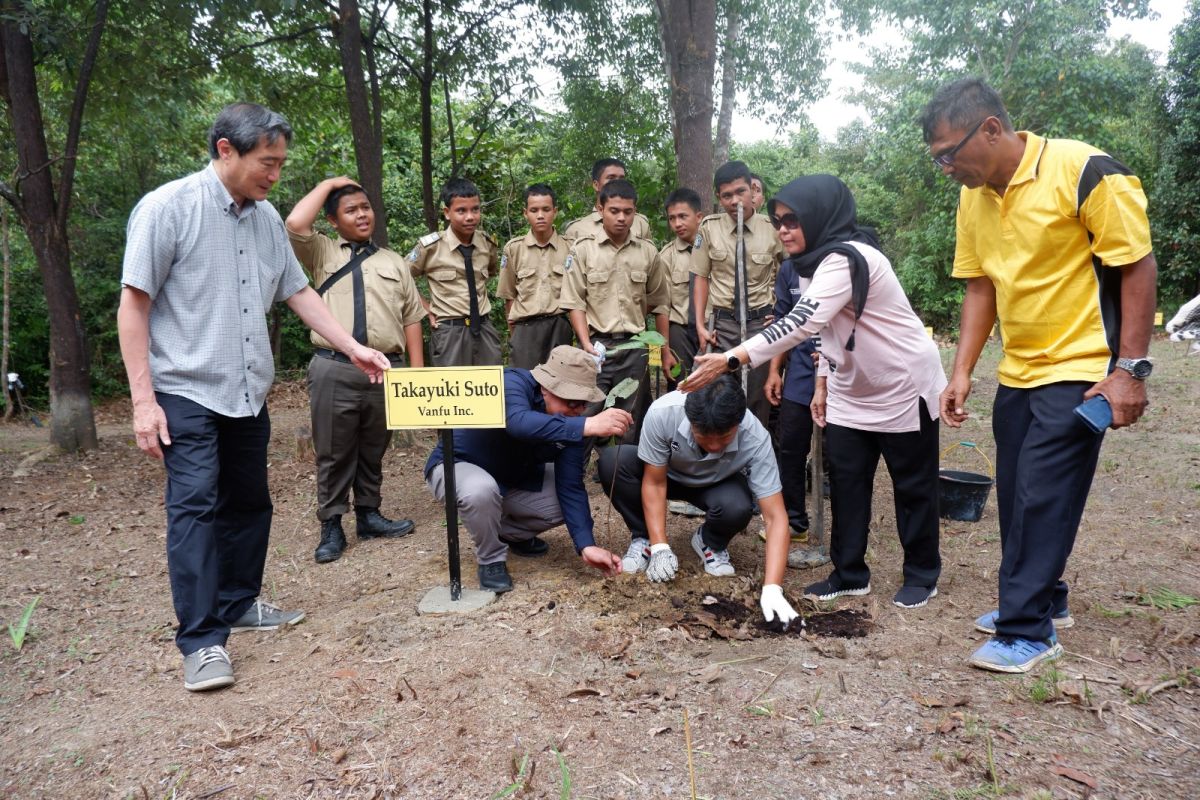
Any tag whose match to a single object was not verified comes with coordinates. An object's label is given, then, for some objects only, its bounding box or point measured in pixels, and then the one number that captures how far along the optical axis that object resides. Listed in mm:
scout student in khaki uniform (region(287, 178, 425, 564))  3975
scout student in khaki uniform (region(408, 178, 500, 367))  5008
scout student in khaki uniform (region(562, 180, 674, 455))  4984
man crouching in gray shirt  3104
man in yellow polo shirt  2281
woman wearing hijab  2811
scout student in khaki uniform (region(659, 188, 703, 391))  5172
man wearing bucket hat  3184
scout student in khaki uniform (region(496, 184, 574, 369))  5133
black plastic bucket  4324
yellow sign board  2988
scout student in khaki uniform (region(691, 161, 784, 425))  4793
